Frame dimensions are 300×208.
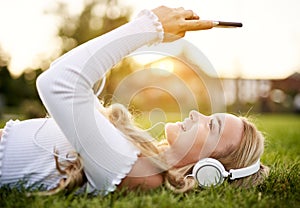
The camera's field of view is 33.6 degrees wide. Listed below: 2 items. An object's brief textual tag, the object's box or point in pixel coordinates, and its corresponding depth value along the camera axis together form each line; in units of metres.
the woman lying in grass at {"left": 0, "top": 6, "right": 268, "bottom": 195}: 2.10
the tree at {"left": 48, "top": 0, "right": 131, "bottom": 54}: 20.58
